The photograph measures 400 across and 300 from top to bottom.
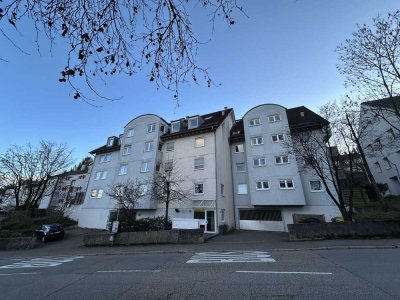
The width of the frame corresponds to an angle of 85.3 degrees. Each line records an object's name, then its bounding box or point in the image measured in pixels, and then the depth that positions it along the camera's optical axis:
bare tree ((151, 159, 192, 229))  22.39
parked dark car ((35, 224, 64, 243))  22.84
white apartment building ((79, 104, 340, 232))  23.20
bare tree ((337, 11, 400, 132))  12.62
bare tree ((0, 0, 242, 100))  2.96
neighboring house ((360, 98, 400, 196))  29.71
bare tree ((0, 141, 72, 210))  29.35
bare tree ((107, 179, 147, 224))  20.27
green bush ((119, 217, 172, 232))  18.95
